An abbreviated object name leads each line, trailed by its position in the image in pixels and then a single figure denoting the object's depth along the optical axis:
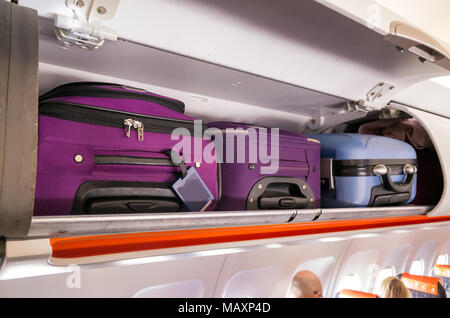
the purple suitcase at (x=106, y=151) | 0.77
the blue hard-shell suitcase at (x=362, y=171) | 1.40
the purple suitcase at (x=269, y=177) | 1.13
